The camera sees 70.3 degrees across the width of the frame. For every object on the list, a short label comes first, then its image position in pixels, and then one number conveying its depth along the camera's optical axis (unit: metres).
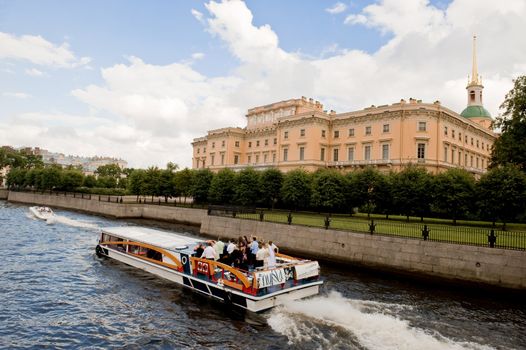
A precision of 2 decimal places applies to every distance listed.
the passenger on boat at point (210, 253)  15.84
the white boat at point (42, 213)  40.86
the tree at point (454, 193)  32.00
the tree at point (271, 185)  47.56
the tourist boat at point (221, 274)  13.49
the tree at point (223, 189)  50.38
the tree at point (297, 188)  43.97
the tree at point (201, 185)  54.63
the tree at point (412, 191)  34.59
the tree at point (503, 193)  27.47
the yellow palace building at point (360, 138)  54.38
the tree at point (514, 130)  36.72
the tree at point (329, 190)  39.78
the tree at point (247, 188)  47.66
